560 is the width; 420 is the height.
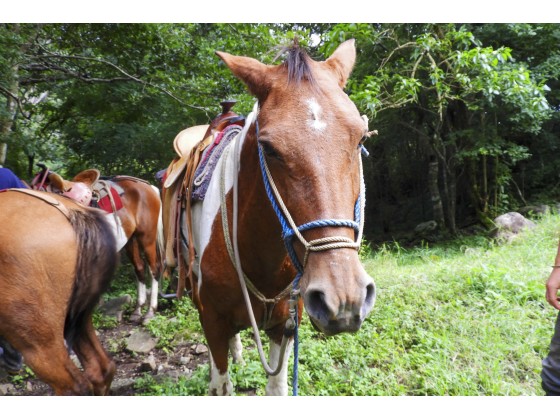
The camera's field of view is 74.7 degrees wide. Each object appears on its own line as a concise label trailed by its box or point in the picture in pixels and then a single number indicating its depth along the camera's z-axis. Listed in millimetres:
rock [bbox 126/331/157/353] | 4027
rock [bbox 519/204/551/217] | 8919
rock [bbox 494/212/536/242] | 7379
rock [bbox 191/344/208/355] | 3842
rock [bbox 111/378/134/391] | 3158
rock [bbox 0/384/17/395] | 3154
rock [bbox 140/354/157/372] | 3488
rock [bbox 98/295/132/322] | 5203
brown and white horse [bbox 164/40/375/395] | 1186
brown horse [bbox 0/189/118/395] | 2004
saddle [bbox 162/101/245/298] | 2415
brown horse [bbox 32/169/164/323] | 5223
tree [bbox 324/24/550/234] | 5039
